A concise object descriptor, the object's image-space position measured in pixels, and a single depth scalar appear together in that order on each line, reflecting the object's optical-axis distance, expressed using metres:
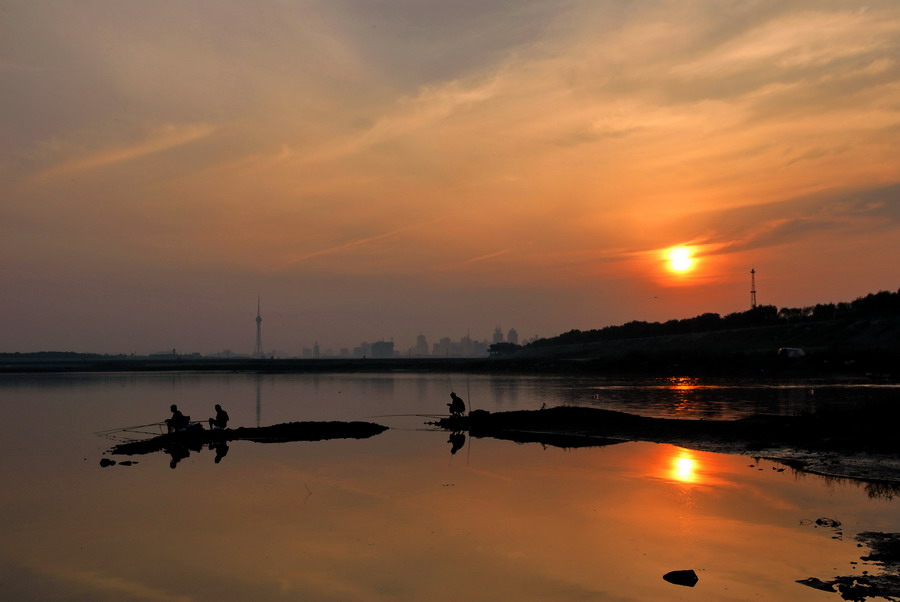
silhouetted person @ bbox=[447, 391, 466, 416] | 46.16
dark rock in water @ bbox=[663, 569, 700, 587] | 15.36
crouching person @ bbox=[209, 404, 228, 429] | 41.09
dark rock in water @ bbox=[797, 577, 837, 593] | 14.65
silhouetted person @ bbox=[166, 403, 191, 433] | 39.25
